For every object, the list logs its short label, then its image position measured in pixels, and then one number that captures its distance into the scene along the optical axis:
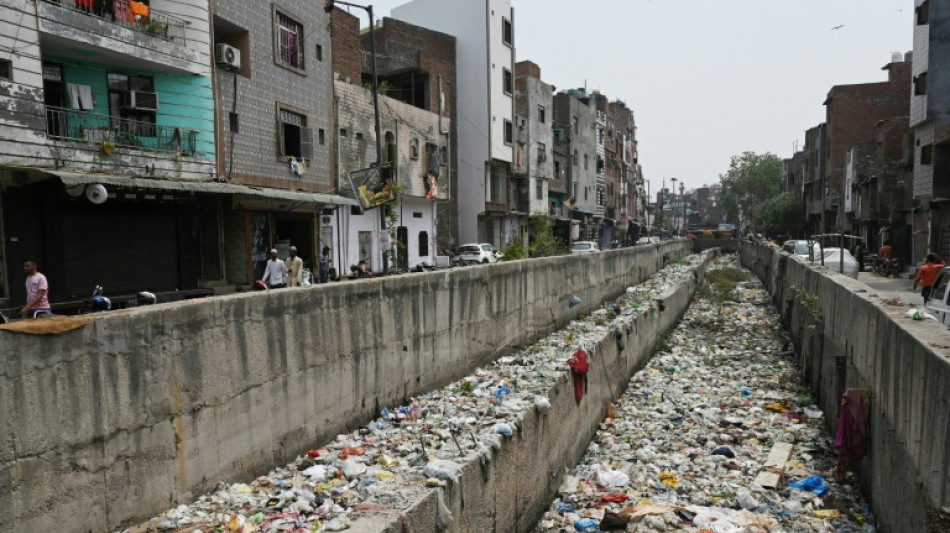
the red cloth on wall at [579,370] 7.90
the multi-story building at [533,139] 38.75
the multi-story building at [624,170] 60.64
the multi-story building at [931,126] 24.33
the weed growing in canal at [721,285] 22.29
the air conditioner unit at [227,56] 16.27
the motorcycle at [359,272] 17.31
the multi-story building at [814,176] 50.12
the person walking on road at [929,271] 12.28
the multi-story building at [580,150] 45.47
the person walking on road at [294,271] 13.06
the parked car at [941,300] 9.23
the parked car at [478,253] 26.92
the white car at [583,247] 33.56
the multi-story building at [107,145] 12.29
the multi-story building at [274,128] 17.05
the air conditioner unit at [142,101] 14.99
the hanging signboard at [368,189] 21.67
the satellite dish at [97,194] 12.51
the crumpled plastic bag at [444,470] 4.62
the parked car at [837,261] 19.97
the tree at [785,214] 57.09
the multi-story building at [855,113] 43.16
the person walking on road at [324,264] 18.58
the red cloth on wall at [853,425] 6.09
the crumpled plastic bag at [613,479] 6.91
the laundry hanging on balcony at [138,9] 14.45
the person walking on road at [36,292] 7.98
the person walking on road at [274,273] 12.71
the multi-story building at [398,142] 22.81
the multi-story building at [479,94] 33.56
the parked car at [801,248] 28.36
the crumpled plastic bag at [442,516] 4.32
